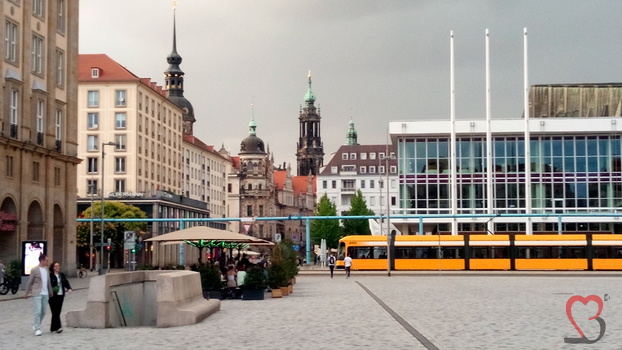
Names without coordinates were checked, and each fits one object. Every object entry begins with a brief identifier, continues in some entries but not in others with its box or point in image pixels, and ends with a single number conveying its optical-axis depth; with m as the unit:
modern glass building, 83.56
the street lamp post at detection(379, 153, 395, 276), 66.04
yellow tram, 67.31
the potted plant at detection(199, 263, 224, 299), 32.84
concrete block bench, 21.02
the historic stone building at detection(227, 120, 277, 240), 190.75
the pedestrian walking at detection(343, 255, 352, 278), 59.26
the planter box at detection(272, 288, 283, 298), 34.84
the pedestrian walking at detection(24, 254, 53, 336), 19.53
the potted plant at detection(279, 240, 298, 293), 37.35
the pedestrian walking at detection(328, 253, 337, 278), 60.97
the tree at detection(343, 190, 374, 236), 127.50
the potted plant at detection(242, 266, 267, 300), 33.38
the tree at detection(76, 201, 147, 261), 88.75
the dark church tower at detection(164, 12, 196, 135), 152.25
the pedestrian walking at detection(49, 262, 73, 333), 19.86
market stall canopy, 37.47
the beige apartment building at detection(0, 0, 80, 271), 51.59
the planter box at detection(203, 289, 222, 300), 32.81
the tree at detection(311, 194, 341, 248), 131.12
